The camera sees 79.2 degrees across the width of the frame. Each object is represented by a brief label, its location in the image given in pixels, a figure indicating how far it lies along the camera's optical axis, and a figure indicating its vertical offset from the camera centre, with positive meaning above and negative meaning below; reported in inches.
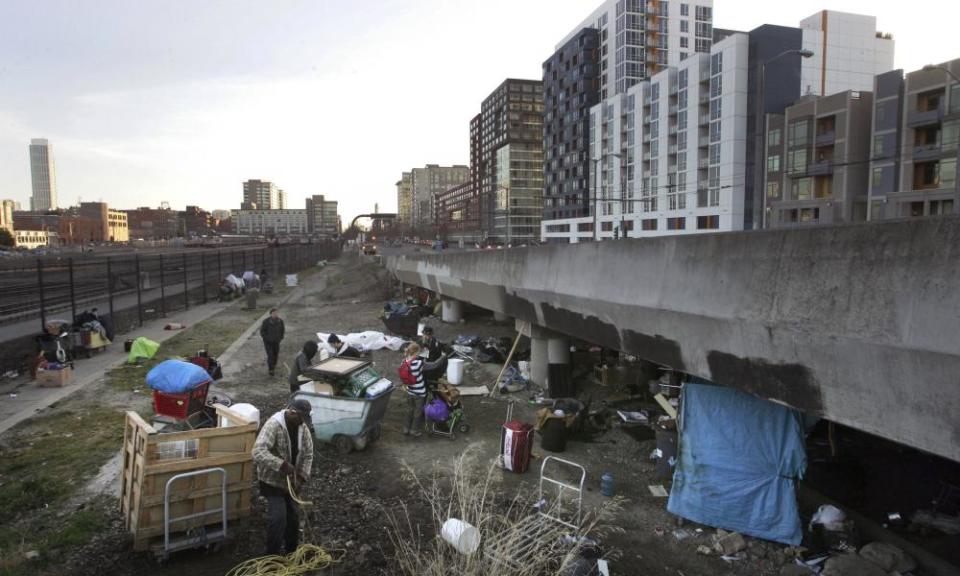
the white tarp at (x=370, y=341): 655.8 -112.5
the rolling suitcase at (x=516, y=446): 335.6 -118.2
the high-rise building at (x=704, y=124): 2313.0 +546.3
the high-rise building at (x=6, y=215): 4827.8 +248.8
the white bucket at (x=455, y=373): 535.5 -119.8
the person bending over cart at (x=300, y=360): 389.4 -79.5
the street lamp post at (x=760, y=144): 691.4 +127.3
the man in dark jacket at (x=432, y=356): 394.3 -81.8
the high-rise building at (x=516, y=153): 5782.5 +929.7
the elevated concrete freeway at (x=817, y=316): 178.9 -29.5
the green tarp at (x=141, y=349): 585.0 -107.8
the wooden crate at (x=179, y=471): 229.0 -93.8
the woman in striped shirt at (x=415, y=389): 389.7 -99.0
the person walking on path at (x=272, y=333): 540.4 -83.8
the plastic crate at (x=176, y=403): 317.7 -87.9
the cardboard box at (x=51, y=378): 492.4 -114.3
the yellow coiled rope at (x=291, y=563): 217.8 -123.8
